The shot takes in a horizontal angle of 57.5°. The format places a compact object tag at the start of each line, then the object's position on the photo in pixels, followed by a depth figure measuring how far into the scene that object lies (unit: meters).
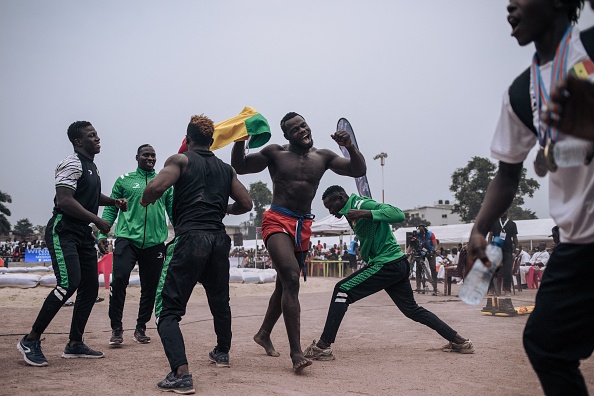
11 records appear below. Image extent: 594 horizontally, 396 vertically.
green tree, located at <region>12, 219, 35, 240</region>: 101.44
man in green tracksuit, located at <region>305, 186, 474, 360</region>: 5.24
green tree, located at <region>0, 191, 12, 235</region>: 60.34
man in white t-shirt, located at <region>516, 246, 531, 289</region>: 16.35
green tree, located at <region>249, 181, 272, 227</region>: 101.31
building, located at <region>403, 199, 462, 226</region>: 88.11
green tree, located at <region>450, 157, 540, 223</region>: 56.69
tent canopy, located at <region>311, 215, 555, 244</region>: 24.05
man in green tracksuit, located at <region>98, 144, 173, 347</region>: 5.97
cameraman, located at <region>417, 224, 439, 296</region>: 14.33
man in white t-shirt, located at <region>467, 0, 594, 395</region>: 1.95
